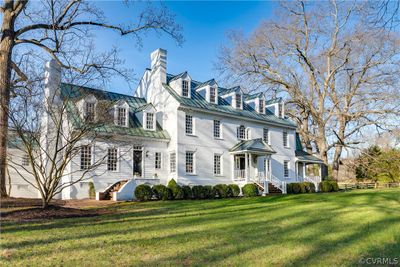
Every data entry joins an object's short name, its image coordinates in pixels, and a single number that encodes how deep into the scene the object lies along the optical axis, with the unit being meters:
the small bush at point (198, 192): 20.70
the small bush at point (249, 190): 22.55
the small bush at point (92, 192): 19.50
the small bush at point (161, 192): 18.55
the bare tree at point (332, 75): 30.78
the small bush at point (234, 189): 22.09
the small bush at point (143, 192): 17.66
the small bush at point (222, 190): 21.47
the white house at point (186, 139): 21.34
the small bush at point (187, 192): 20.27
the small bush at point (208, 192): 21.03
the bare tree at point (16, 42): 12.31
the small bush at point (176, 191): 19.59
